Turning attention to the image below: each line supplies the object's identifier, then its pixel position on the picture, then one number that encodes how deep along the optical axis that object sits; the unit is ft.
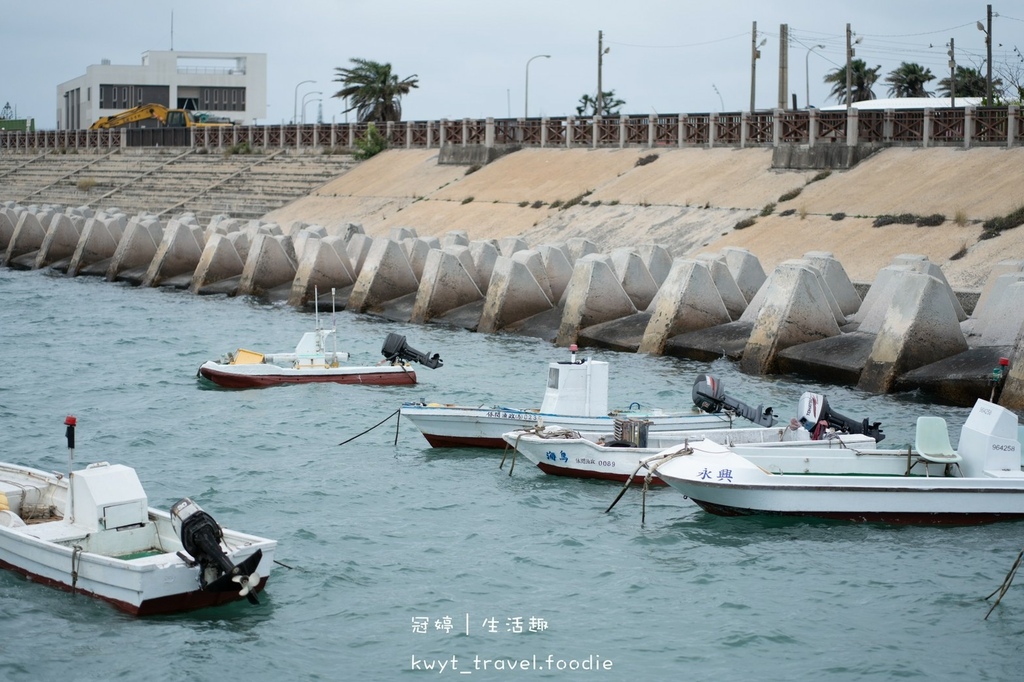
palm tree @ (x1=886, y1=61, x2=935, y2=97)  319.68
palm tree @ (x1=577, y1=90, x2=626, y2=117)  337.72
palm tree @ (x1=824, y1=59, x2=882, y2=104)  322.03
